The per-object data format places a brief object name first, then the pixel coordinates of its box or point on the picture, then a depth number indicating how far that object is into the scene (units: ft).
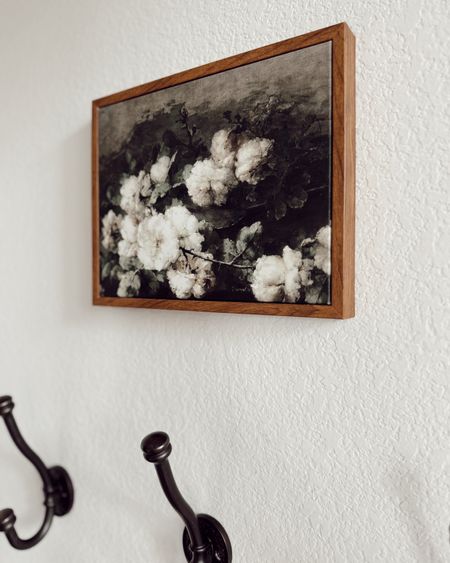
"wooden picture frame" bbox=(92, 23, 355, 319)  1.74
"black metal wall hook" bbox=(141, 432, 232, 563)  1.91
